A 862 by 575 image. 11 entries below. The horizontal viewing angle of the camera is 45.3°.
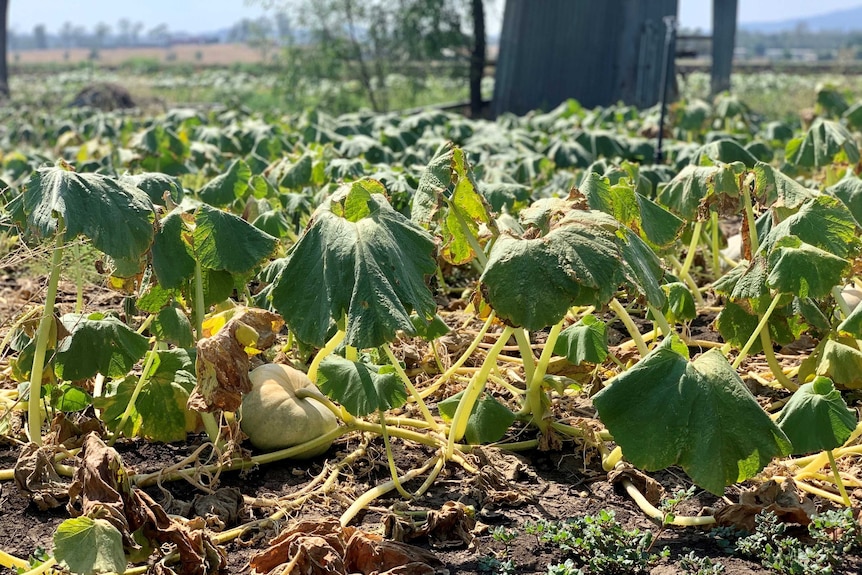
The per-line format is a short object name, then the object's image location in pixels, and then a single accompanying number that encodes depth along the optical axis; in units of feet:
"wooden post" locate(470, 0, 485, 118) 48.83
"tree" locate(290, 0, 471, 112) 49.14
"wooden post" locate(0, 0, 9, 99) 68.13
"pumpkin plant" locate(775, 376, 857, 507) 8.27
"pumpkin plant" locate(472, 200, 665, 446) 8.15
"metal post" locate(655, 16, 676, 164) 22.46
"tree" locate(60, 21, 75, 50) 632.22
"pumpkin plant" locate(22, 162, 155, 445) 8.68
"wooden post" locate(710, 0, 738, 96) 47.60
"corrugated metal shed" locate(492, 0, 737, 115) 42.24
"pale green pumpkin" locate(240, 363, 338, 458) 10.18
